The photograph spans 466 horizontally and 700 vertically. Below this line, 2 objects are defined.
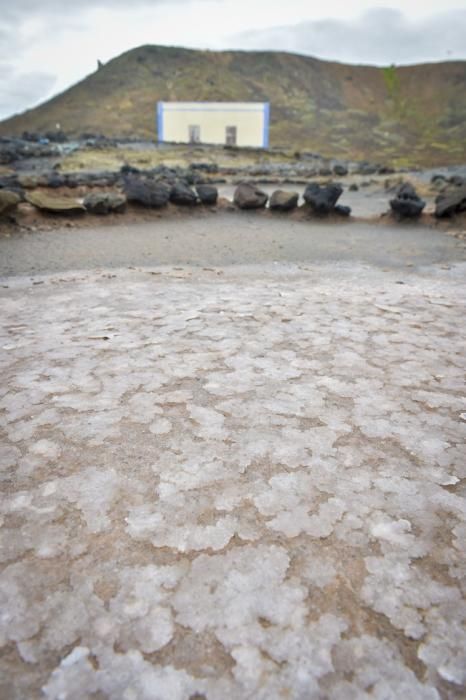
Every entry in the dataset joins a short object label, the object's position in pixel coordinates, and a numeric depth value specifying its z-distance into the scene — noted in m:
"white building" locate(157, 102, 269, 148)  32.41
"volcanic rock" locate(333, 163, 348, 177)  19.00
